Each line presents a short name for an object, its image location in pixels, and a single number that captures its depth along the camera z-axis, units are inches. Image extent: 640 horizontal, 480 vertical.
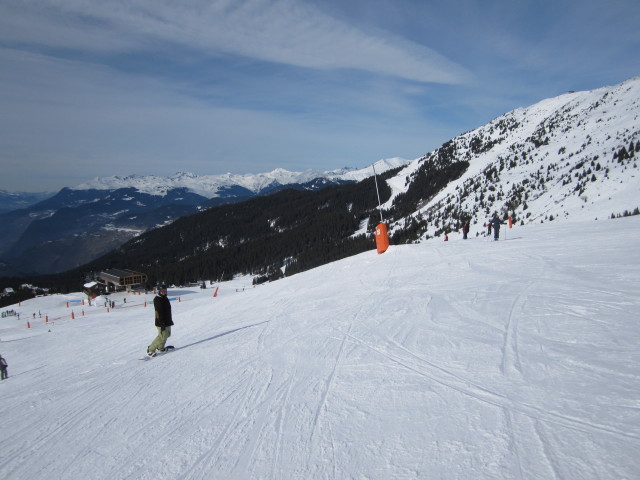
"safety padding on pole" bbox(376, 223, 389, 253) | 888.8
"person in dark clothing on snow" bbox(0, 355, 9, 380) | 468.2
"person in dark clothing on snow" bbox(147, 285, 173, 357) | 364.5
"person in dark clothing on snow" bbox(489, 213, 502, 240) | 842.8
